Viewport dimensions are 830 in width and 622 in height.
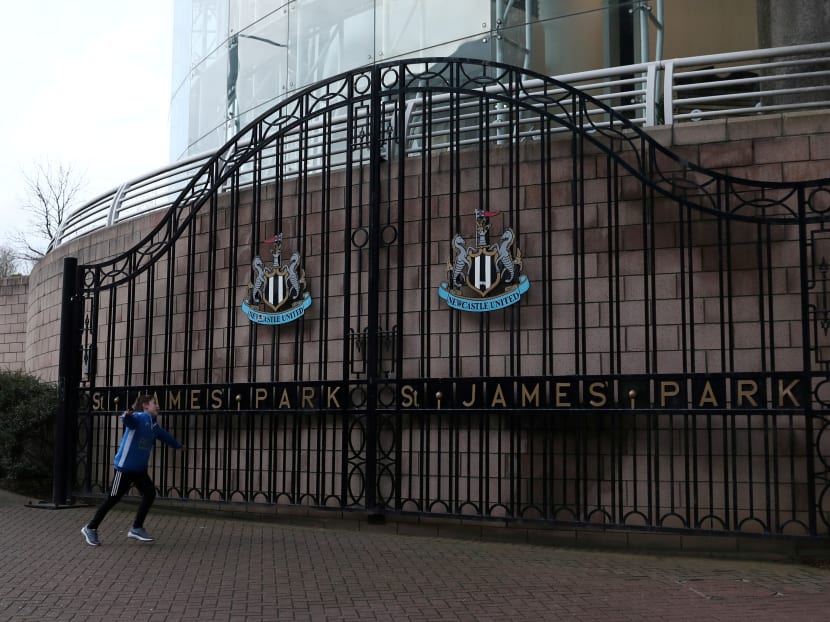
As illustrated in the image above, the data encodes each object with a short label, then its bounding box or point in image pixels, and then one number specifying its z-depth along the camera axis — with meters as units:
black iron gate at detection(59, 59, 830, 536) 7.77
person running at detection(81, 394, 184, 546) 8.48
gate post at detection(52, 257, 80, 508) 10.88
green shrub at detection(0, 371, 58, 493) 11.70
